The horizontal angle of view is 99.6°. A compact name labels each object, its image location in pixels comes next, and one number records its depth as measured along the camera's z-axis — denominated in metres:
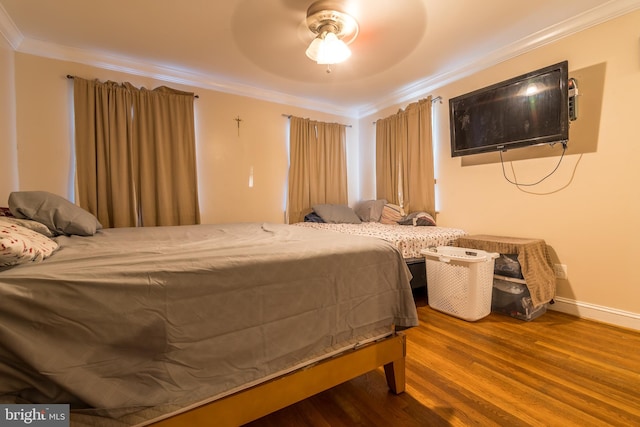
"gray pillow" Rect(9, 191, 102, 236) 1.55
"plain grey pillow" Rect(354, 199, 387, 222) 3.82
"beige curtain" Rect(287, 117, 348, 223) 3.82
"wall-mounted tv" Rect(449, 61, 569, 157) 2.16
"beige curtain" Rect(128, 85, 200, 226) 2.80
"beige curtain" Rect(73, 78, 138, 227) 2.56
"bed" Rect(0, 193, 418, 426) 0.73
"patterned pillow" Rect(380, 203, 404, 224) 3.58
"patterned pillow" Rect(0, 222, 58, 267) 0.82
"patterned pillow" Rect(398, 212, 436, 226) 3.23
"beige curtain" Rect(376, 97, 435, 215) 3.36
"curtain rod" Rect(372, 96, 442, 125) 3.27
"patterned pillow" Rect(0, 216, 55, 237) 1.35
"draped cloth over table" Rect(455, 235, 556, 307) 2.14
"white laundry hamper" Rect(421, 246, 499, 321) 2.15
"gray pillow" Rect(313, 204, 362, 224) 3.65
